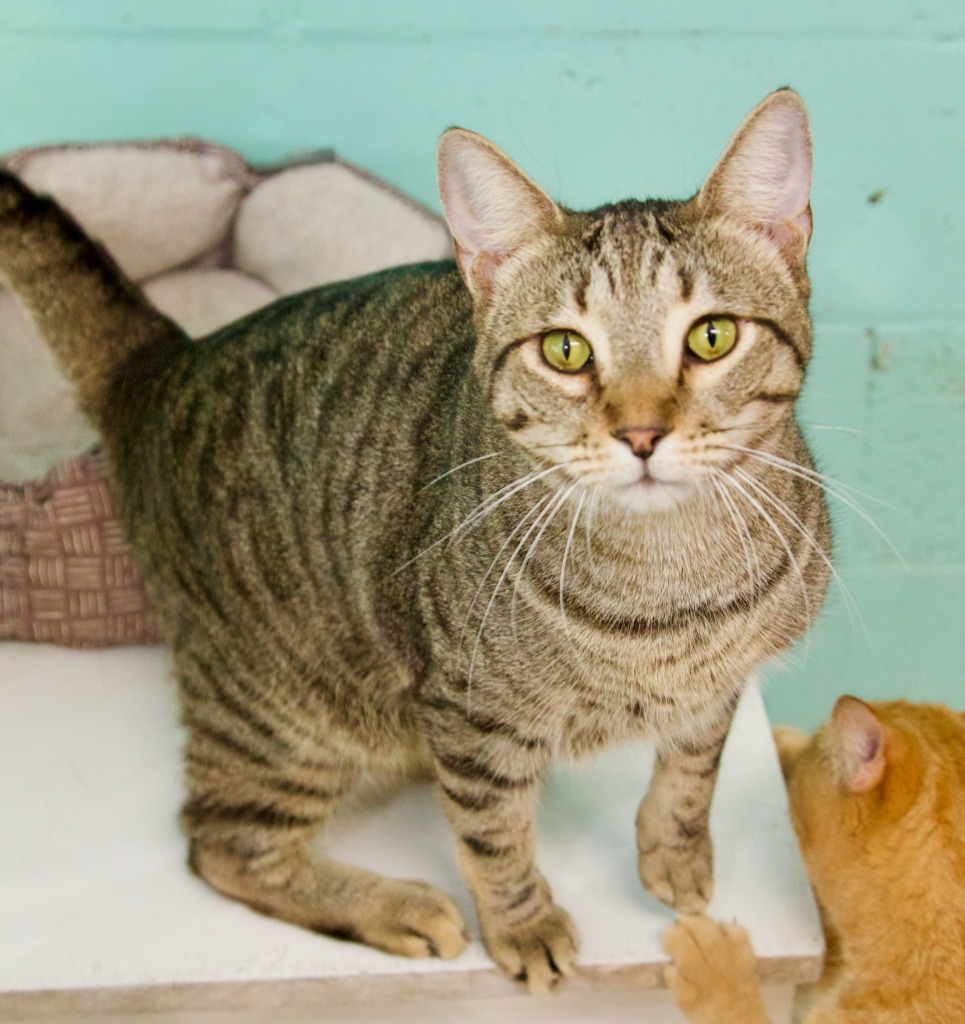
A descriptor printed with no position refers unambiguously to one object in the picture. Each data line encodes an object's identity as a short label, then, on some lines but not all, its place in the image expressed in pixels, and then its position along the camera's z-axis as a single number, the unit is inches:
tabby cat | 31.5
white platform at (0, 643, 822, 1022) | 40.4
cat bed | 52.8
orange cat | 39.2
